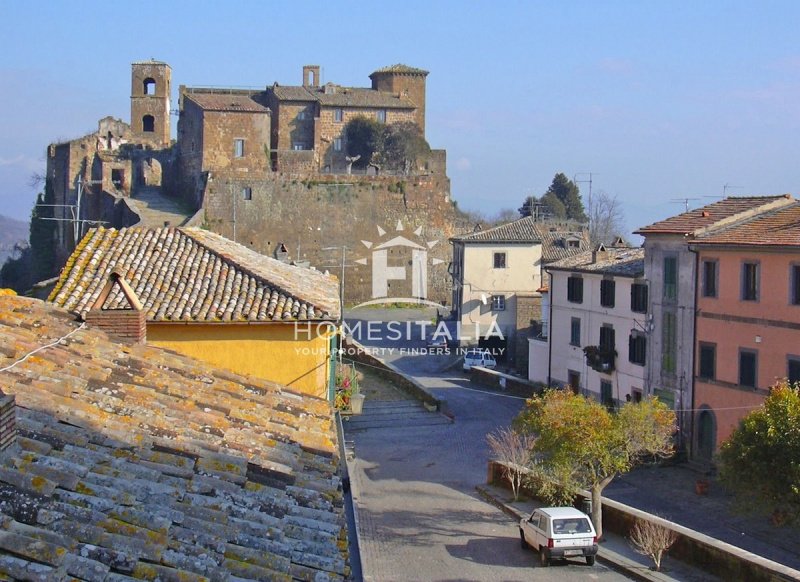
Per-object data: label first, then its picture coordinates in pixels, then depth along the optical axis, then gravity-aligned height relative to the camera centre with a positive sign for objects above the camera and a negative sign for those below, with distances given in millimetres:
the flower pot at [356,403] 28609 -3648
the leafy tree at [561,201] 80500 +6496
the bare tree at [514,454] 23406 -4206
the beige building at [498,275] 47438 +162
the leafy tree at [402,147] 65375 +8623
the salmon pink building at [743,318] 24703 -940
